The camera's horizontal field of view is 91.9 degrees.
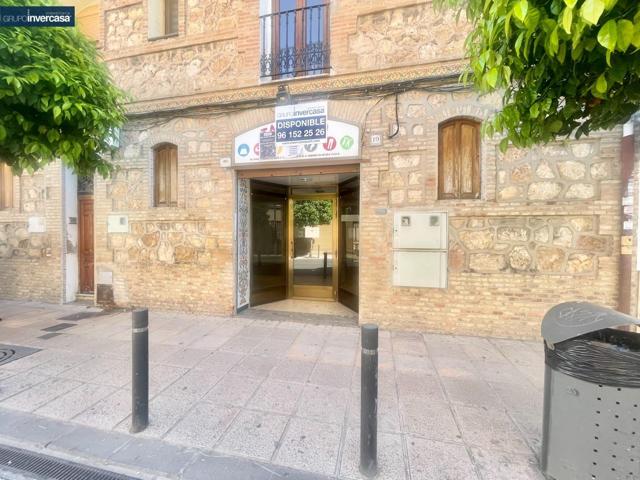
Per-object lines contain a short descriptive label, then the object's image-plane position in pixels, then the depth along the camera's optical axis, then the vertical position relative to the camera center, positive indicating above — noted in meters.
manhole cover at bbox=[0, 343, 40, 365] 4.23 -1.73
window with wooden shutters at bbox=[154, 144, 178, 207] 6.78 +1.28
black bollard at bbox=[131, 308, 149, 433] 2.77 -1.27
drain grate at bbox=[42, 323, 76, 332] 5.48 -1.72
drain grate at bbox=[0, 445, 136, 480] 2.31 -1.81
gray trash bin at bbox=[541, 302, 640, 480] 1.93 -1.08
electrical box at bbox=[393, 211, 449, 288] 5.27 -0.26
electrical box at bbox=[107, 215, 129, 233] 6.81 +0.20
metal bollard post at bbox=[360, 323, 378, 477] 2.28 -1.27
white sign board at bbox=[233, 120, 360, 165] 5.57 +1.64
